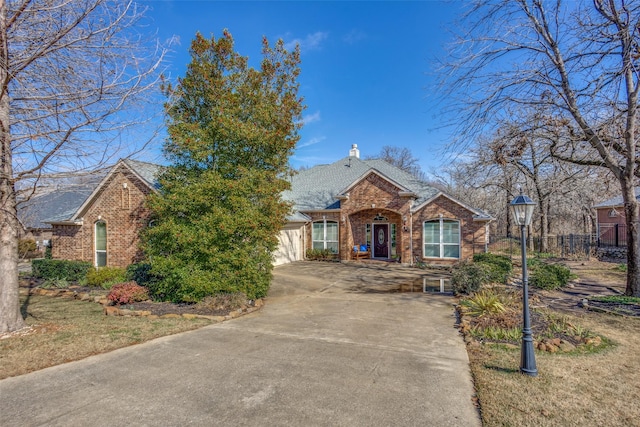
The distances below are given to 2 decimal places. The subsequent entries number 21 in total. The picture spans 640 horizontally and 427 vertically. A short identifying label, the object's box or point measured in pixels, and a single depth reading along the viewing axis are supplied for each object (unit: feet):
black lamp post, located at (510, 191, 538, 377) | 16.58
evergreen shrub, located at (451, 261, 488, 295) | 36.09
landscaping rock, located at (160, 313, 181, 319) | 28.13
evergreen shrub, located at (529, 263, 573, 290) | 37.65
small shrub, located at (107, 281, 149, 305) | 31.76
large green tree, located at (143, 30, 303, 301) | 30.66
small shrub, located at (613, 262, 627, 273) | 51.74
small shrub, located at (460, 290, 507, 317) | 26.59
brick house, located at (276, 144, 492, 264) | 60.13
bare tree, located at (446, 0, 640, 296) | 25.70
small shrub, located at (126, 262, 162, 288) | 35.81
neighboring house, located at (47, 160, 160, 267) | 48.39
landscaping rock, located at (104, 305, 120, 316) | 29.35
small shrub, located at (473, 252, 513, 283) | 39.52
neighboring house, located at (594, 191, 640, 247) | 76.69
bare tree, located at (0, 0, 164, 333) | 19.97
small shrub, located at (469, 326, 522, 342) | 21.64
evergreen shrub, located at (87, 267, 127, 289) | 42.39
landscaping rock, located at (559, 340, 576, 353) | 19.70
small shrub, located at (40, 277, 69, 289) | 42.23
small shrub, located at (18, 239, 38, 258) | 73.73
